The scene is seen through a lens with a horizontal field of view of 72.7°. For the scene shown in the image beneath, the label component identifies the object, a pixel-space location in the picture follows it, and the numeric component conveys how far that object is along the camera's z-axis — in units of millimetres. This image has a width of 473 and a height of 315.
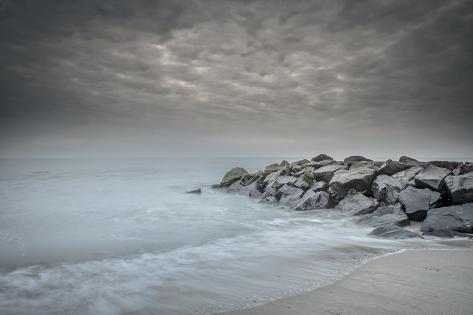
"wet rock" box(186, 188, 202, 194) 25731
